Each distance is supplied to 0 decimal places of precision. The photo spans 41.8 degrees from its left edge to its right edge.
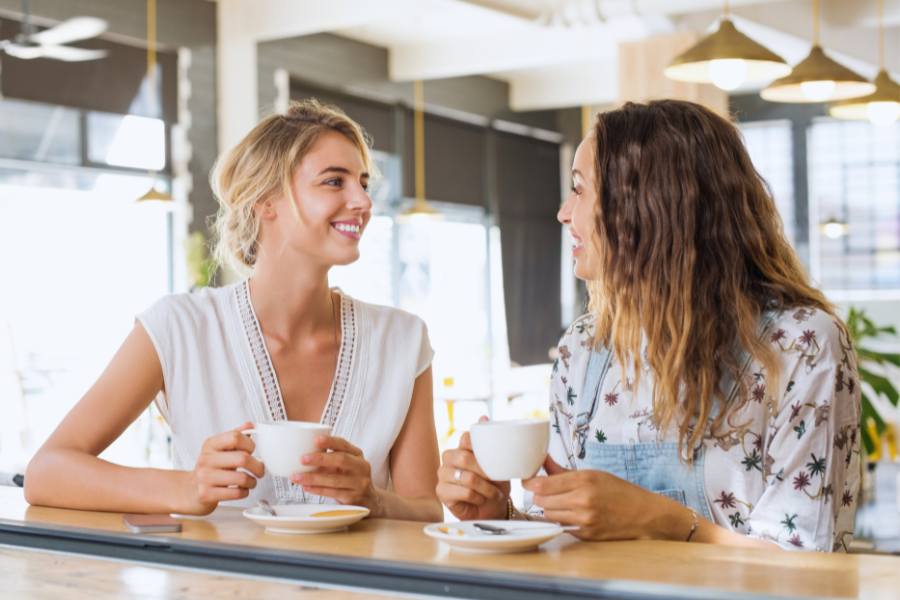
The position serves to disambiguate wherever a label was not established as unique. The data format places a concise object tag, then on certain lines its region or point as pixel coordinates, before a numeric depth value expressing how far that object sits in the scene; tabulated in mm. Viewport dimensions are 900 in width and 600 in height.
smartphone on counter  1593
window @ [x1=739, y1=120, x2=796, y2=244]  12398
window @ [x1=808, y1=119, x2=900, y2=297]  11930
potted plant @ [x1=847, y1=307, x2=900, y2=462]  5051
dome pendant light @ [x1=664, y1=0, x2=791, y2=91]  3920
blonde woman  2277
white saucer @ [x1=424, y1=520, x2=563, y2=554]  1392
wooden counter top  1247
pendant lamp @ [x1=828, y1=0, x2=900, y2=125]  5105
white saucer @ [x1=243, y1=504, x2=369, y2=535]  1570
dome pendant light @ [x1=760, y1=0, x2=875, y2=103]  4238
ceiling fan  5488
